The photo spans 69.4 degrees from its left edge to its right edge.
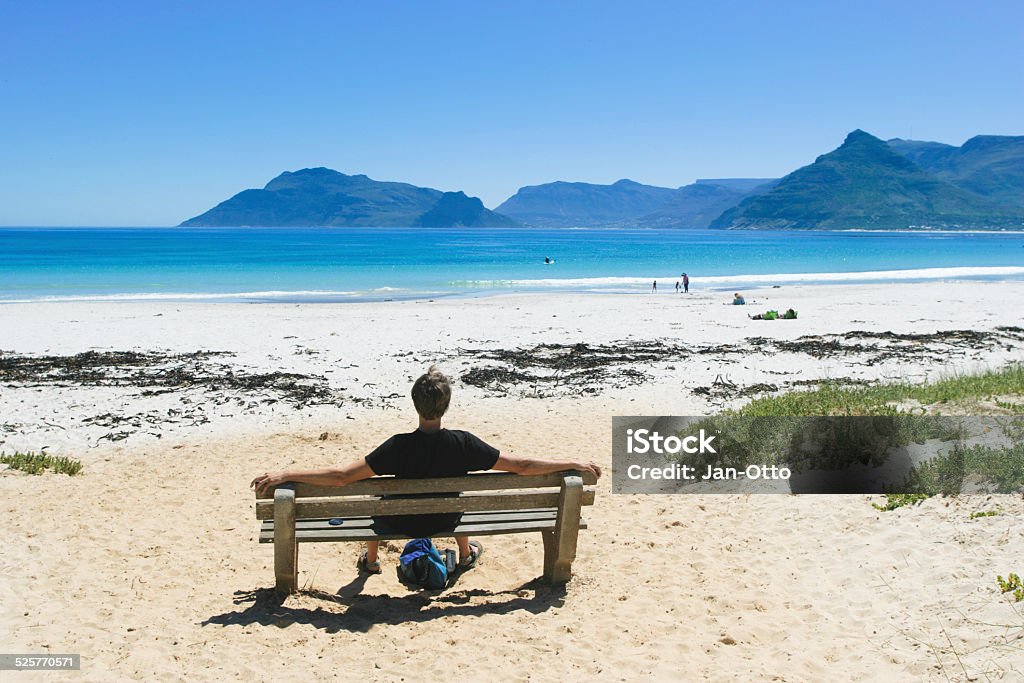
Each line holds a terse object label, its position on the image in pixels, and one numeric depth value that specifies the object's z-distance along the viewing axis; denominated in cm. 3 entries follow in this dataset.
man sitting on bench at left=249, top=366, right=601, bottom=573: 455
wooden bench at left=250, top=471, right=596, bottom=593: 459
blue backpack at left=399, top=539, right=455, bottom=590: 515
